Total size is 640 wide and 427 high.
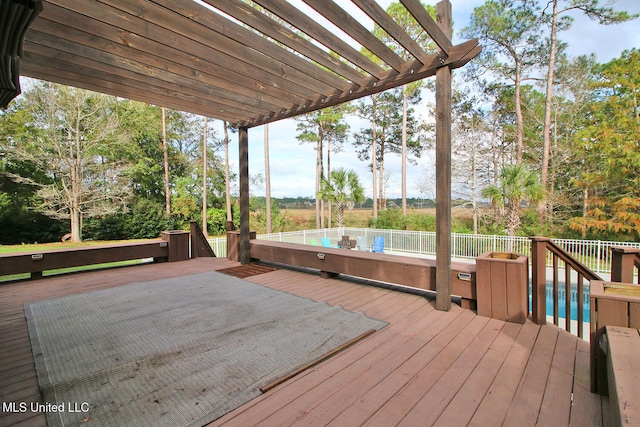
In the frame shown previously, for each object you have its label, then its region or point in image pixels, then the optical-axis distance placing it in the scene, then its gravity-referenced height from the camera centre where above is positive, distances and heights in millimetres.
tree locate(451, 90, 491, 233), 13859 +3197
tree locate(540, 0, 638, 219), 9984 +5891
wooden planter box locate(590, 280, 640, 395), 1492 -587
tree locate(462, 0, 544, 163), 11031 +6658
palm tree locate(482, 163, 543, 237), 8336 +509
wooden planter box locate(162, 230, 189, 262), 5637 -678
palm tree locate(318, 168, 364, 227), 12062 +831
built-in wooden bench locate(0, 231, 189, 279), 4035 -709
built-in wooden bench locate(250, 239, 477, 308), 2896 -726
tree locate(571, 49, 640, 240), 9039 +1661
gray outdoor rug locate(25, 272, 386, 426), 1537 -1018
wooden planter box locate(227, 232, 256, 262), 5602 -682
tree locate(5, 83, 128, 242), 11516 +2490
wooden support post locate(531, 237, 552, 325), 2498 -642
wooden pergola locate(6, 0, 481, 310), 2057 +1363
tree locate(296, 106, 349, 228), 14953 +4514
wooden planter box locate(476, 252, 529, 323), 2533 -733
